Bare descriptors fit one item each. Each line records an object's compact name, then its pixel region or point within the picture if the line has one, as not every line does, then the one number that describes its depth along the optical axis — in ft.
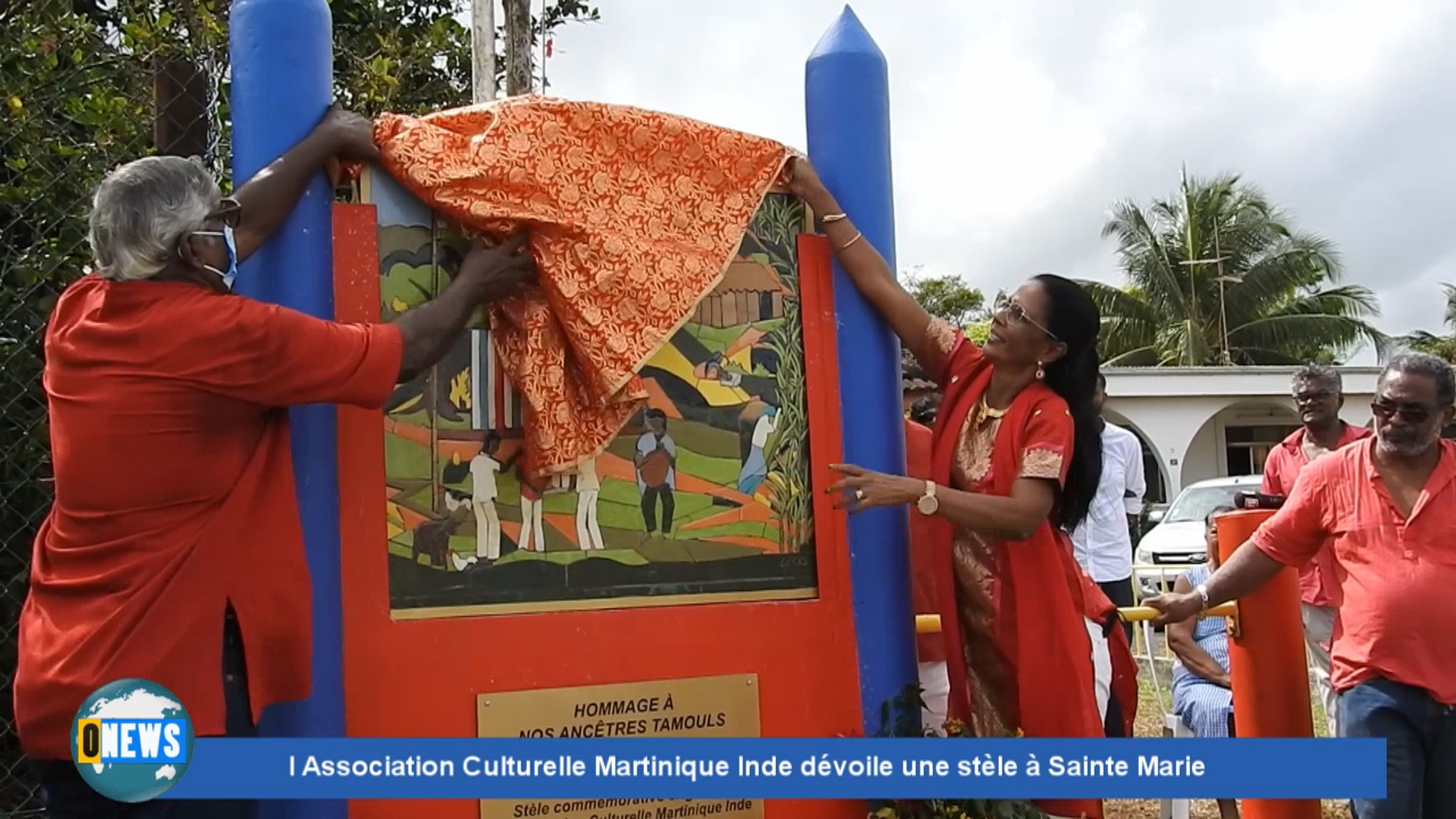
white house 63.82
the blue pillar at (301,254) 9.28
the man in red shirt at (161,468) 7.60
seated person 15.98
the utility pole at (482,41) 21.52
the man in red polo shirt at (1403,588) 10.34
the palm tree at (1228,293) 80.74
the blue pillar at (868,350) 10.88
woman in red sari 10.11
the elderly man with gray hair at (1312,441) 15.21
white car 40.52
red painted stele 9.43
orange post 13.32
